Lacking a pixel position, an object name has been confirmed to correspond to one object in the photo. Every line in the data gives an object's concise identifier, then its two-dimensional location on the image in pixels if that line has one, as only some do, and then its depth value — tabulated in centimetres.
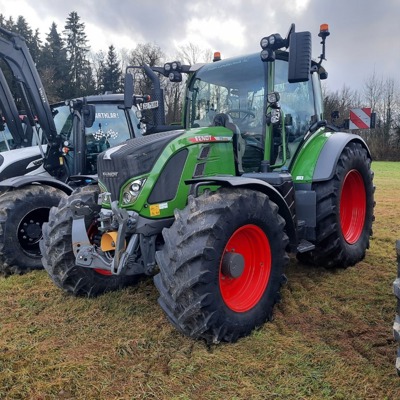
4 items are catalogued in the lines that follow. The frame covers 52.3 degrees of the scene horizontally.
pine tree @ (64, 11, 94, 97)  3766
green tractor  285
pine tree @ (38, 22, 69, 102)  3284
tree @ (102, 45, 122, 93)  4015
